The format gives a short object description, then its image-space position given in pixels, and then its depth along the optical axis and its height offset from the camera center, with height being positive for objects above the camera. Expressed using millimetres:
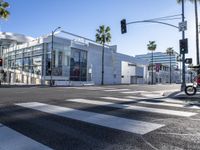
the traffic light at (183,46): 13995 +2711
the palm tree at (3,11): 16776 +6984
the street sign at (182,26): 14259 +4566
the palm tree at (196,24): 16627 +5513
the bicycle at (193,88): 11025 -776
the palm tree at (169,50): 58042 +9836
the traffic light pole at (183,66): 14659 +1004
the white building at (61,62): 33186 +3564
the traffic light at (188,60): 14647 +1502
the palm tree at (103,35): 36574 +9540
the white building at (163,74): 61429 +1095
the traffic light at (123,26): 15655 +4914
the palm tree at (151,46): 49482 +9511
